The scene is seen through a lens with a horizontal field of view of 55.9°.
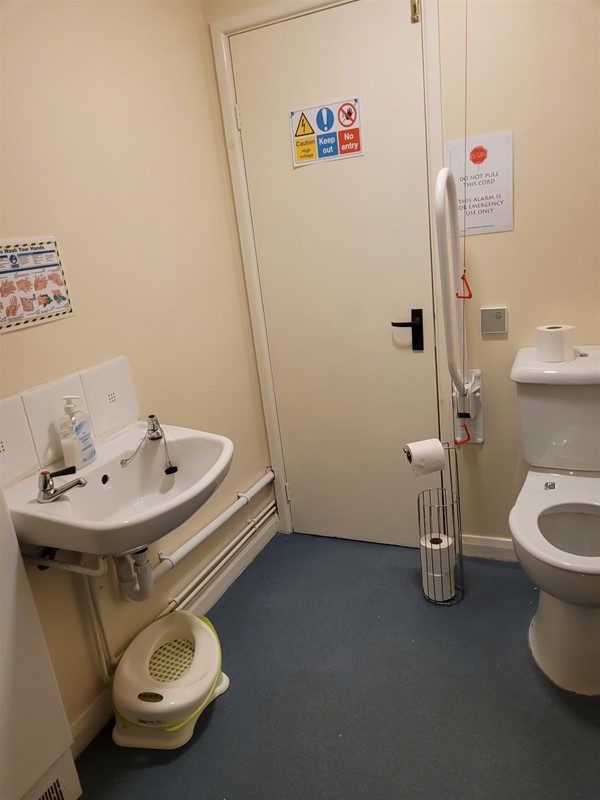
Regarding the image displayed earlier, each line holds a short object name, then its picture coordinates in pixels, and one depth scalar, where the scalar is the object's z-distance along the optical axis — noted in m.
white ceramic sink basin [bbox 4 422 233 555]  1.23
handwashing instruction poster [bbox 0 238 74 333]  1.36
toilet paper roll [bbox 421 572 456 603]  2.01
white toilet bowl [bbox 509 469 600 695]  1.46
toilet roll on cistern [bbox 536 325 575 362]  1.78
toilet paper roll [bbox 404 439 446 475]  1.88
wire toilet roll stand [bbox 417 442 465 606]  2.00
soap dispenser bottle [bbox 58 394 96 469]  1.45
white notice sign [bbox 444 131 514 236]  1.84
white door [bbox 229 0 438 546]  1.93
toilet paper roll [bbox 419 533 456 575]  1.98
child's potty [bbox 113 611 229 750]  1.54
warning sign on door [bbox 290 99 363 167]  1.99
